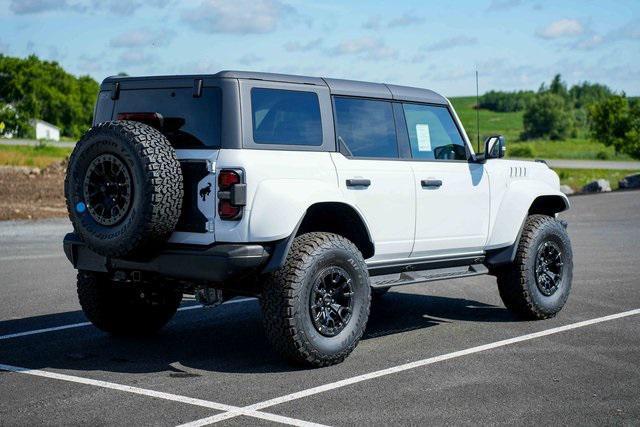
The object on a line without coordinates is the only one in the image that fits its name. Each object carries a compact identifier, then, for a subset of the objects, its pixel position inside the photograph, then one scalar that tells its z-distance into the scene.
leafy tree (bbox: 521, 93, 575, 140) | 123.31
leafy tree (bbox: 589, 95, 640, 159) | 61.81
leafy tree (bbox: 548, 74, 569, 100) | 176.75
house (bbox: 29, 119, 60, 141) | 130.20
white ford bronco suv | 6.36
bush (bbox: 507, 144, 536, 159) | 86.57
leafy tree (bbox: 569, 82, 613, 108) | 183.07
